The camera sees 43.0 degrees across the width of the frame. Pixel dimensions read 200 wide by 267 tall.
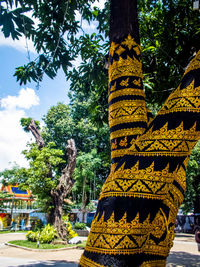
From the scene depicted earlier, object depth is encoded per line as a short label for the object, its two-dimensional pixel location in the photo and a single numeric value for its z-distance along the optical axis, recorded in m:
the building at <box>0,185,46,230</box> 30.19
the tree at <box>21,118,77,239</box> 15.83
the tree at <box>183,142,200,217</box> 23.16
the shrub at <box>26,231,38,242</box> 15.51
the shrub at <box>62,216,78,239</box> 16.21
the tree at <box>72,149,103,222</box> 24.14
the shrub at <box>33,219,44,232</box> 16.61
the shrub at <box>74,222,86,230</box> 21.98
